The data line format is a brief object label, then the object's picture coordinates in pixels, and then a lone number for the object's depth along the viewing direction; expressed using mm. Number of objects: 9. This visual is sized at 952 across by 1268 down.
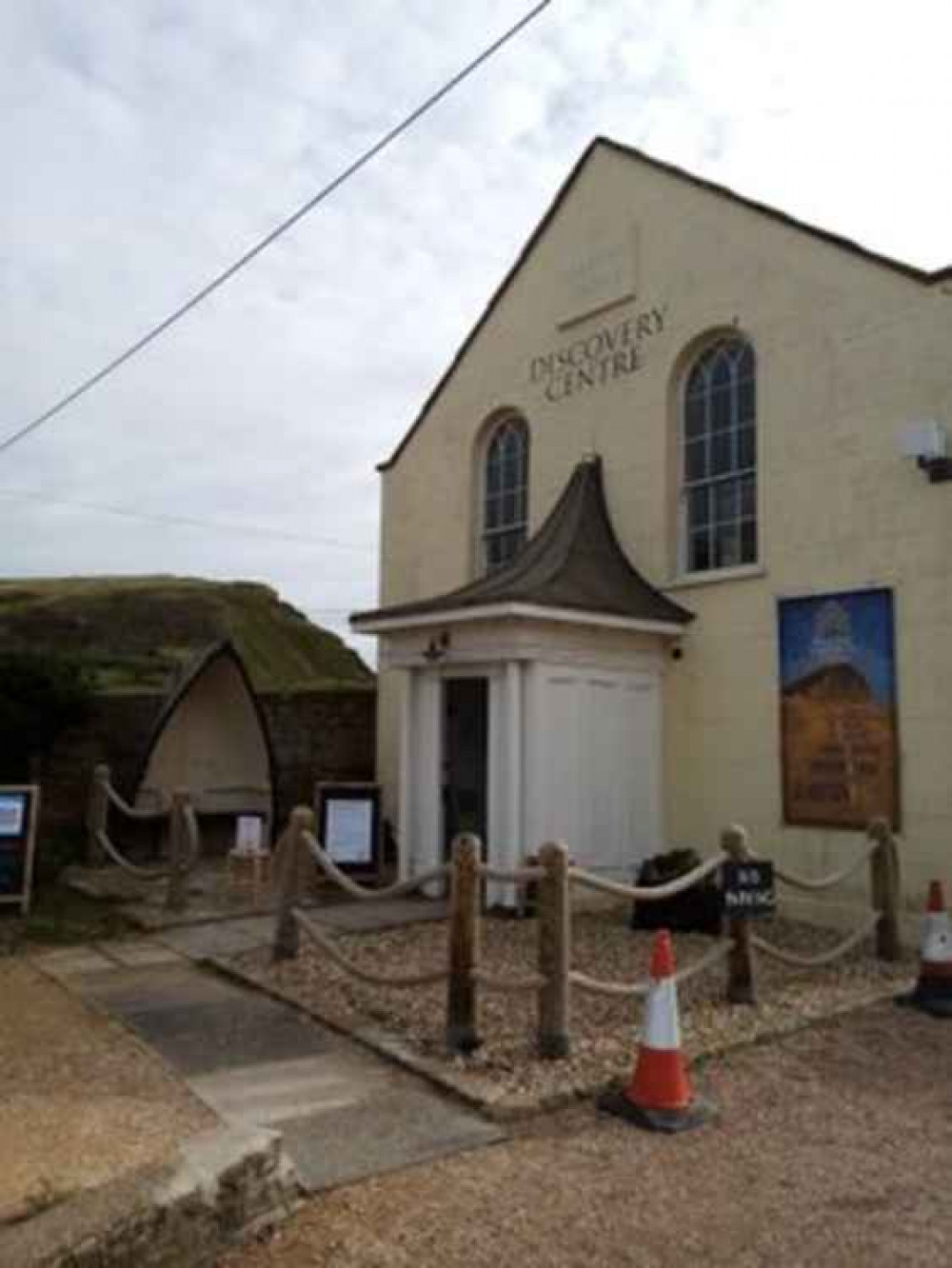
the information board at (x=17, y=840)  10828
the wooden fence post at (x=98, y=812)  13023
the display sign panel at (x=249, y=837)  12094
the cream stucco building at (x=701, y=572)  10023
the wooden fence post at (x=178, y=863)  10719
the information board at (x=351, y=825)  12492
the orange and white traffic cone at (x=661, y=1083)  5383
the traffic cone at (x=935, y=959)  7613
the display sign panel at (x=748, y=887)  7238
